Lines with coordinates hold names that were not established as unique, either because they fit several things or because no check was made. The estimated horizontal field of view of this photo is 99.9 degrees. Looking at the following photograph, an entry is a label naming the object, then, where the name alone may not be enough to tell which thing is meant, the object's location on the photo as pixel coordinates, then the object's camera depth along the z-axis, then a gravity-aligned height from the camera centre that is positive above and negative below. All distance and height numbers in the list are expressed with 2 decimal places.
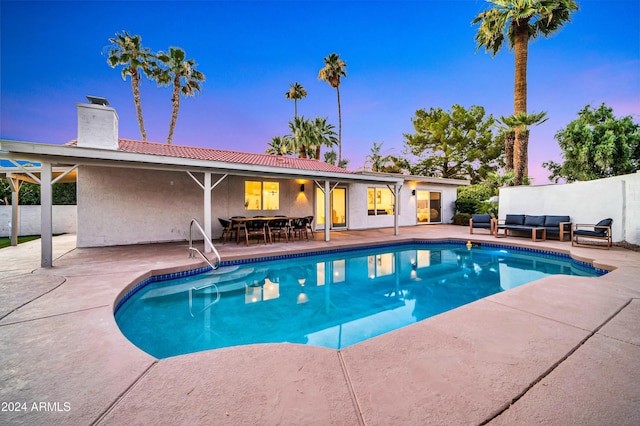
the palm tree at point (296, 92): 24.72 +10.84
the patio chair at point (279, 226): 8.78 -0.56
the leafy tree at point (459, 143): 21.19 +5.34
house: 5.91 +0.76
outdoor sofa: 8.89 -0.58
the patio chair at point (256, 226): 8.55 -0.55
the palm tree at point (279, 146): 23.56 +6.10
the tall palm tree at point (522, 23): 11.66 +8.60
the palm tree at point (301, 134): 21.56 +6.04
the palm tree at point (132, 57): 14.27 +8.30
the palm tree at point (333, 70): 21.80 +11.33
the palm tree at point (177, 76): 15.85 +8.20
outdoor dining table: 8.43 -0.40
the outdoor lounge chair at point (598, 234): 7.45 -0.72
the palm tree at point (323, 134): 21.84 +6.45
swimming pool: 3.46 -1.56
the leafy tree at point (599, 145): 13.54 +3.32
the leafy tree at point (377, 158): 24.27 +4.62
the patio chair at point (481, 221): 10.73 -0.50
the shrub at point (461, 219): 14.84 -0.55
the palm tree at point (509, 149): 14.57 +3.27
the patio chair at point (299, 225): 9.33 -0.55
